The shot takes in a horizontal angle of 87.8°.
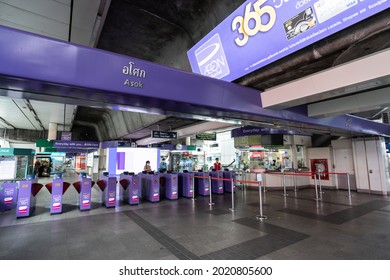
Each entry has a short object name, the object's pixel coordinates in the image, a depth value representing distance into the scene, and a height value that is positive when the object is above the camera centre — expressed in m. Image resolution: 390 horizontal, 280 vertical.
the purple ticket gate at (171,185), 8.20 -0.96
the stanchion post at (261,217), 5.30 -1.49
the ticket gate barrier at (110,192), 6.89 -1.01
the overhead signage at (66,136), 14.64 +1.95
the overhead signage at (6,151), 10.68 +0.64
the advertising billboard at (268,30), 2.77 +2.19
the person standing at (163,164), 17.33 -0.17
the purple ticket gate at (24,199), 5.61 -1.00
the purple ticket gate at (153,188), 7.74 -0.99
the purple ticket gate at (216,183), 9.49 -1.01
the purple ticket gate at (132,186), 7.28 -0.88
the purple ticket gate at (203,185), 9.02 -1.04
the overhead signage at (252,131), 10.38 +1.59
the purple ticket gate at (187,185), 8.52 -0.97
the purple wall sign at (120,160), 15.27 +0.17
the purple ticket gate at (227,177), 9.82 -0.76
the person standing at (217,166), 11.44 -0.25
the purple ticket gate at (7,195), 6.43 -1.02
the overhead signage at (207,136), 13.14 +1.67
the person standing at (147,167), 9.81 -0.24
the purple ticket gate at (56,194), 6.03 -0.95
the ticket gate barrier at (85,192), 6.44 -0.95
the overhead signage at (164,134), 9.53 +1.34
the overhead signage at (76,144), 12.65 +1.22
